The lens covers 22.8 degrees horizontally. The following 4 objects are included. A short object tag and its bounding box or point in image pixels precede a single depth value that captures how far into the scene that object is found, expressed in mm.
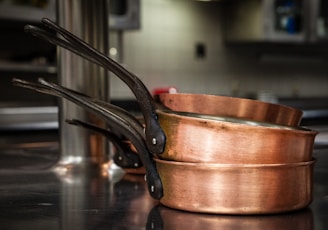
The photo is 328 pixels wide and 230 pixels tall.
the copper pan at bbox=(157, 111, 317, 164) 1119
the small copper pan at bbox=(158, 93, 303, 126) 1394
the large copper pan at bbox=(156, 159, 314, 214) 1122
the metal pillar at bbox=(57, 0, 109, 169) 1671
